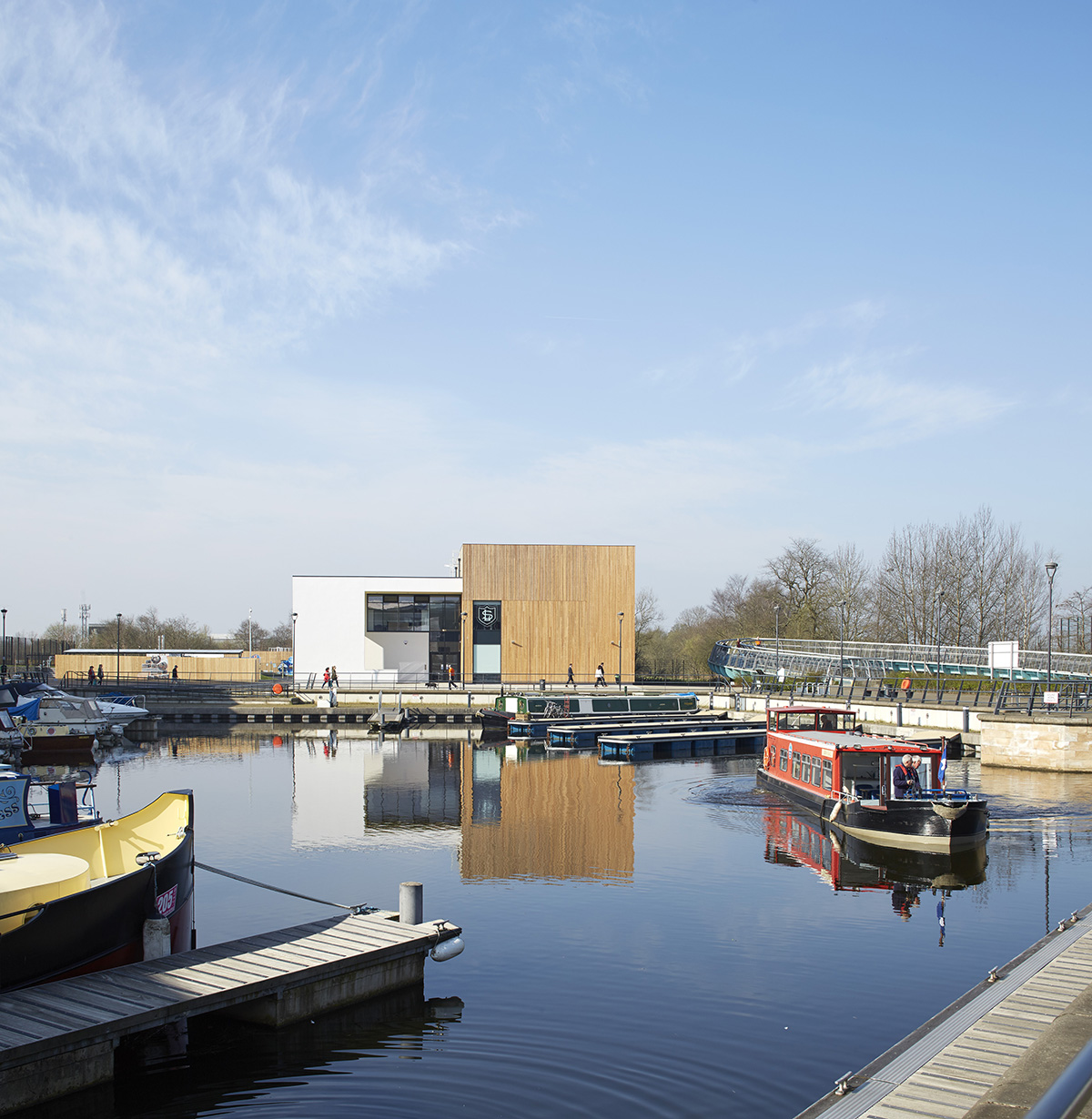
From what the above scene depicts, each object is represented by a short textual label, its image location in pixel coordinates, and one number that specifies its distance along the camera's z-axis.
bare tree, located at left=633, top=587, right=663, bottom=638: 95.06
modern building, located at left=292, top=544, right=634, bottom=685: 65.81
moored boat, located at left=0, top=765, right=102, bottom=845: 14.77
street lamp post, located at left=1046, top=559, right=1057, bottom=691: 35.06
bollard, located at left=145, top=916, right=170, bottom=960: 11.76
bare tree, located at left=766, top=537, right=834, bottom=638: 67.88
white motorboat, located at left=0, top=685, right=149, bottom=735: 42.81
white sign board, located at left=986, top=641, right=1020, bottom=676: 38.45
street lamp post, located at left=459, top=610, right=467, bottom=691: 65.88
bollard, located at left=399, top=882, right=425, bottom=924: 12.88
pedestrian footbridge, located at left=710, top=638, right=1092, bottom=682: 46.06
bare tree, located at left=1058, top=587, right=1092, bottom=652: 63.60
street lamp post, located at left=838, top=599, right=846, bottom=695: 50.47
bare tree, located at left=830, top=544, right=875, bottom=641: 65.44
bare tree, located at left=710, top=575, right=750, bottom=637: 94.81
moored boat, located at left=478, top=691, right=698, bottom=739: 49.72
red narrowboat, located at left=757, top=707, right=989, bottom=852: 20.58
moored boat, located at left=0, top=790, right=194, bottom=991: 10.45
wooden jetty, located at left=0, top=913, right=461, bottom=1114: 9.04
